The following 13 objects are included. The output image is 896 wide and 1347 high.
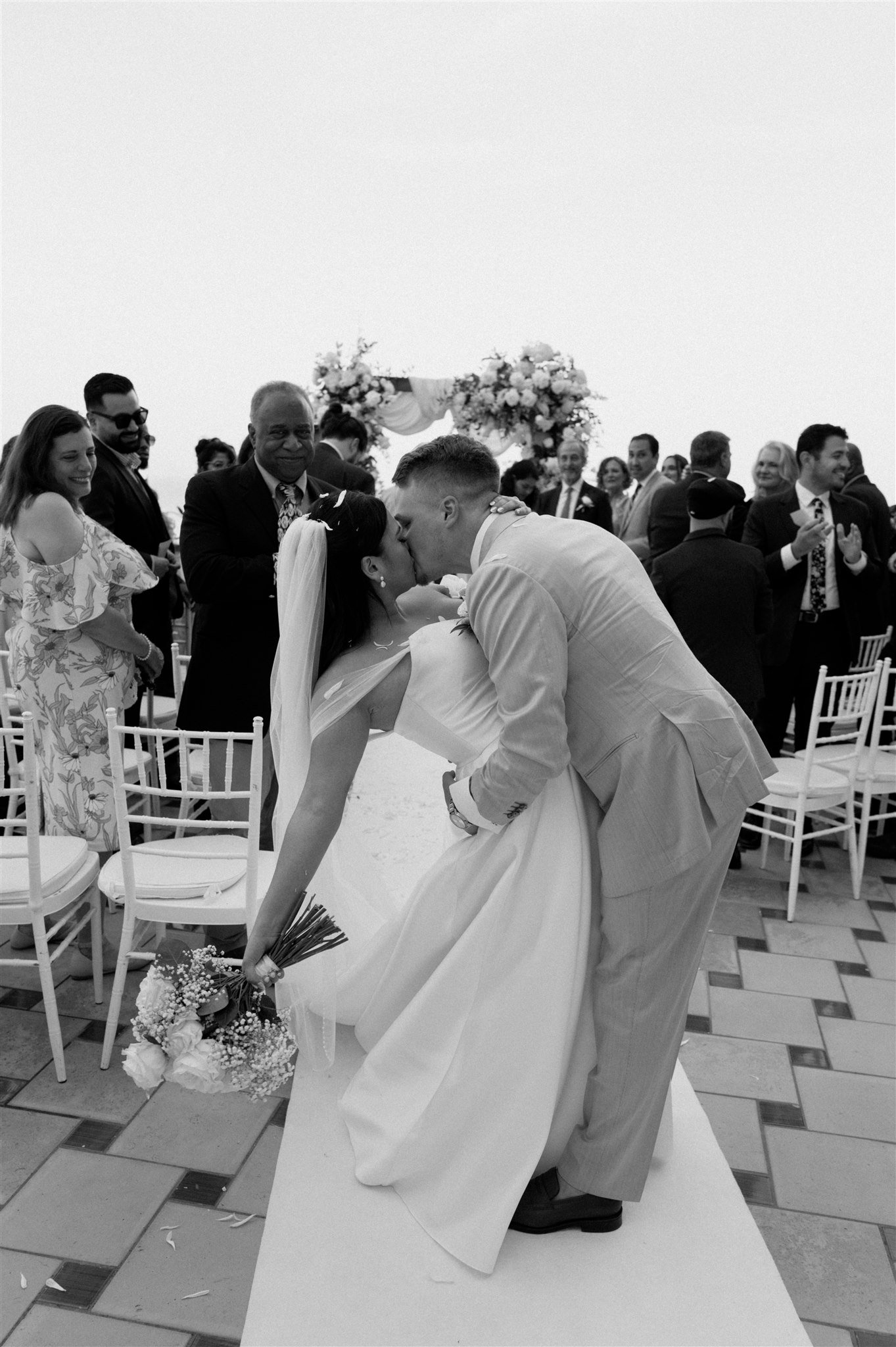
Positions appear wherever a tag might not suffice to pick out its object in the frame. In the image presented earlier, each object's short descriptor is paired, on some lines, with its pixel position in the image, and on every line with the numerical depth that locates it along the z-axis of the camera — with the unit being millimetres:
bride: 1771
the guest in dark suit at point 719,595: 4211
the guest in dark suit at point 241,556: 3414
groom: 1699
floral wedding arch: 7242
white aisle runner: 1594
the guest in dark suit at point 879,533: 5156
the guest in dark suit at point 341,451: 4938
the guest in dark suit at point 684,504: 4988
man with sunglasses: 4137
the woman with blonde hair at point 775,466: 5723
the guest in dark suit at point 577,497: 7062
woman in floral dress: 3271
